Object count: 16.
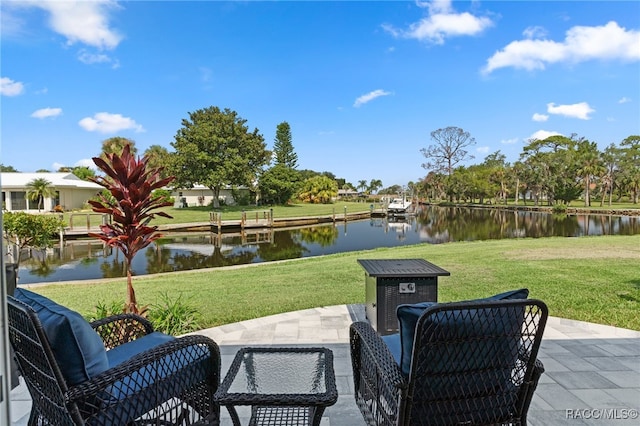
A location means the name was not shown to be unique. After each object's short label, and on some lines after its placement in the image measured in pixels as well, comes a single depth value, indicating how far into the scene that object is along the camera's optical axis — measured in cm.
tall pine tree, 3394
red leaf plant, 294
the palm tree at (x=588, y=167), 3222
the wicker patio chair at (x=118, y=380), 117
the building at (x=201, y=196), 3172
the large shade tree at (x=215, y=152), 2553
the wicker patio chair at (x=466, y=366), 121
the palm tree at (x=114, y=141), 2812
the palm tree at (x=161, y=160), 2576
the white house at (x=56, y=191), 2002
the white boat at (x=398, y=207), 2886
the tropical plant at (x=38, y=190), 1957
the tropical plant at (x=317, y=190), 3588
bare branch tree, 3900
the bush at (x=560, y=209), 2834
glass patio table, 133
